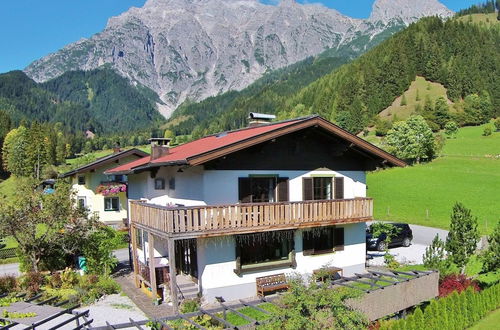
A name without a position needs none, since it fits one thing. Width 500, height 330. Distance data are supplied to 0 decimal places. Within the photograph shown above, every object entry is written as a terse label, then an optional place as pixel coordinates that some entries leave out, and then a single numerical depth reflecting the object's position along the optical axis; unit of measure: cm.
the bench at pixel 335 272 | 1938
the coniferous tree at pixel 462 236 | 1800
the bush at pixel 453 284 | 1650
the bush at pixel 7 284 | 1981
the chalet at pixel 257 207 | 1642
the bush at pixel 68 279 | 1986
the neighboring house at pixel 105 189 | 4118
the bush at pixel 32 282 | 1927
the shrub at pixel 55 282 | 1989
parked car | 2731
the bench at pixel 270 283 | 1747
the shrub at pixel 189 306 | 1579
